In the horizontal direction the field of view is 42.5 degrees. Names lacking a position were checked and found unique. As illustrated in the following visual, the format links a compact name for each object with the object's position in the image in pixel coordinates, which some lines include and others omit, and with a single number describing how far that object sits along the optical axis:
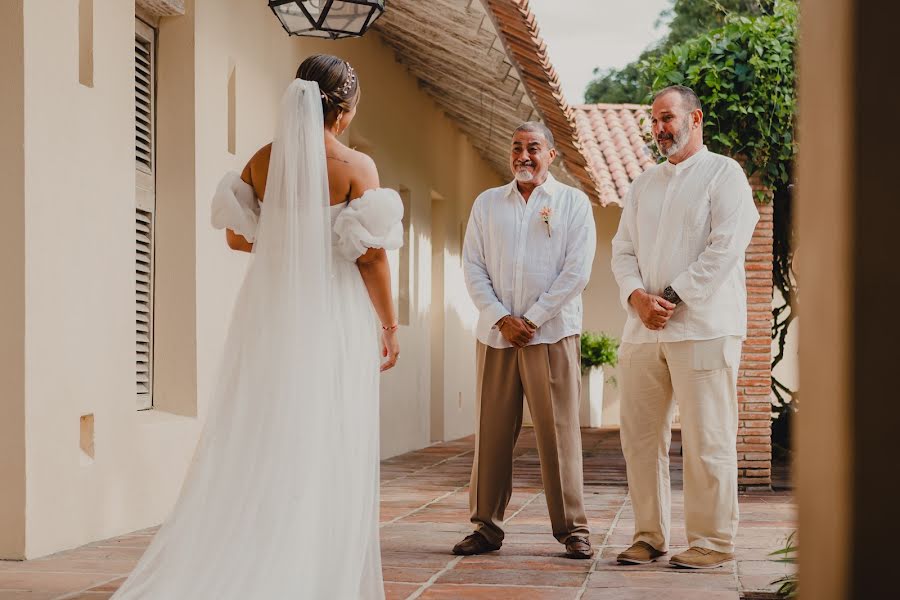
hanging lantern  6.48
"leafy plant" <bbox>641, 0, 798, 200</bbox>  8.52
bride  3.85
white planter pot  17.64
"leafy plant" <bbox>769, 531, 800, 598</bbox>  4.27
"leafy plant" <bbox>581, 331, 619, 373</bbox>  17.69
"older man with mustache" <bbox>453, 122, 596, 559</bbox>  5.46
